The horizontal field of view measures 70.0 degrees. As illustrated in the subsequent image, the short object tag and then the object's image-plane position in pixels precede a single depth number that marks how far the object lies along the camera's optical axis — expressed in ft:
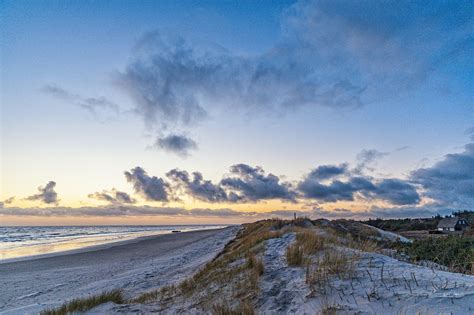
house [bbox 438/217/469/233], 125.49
